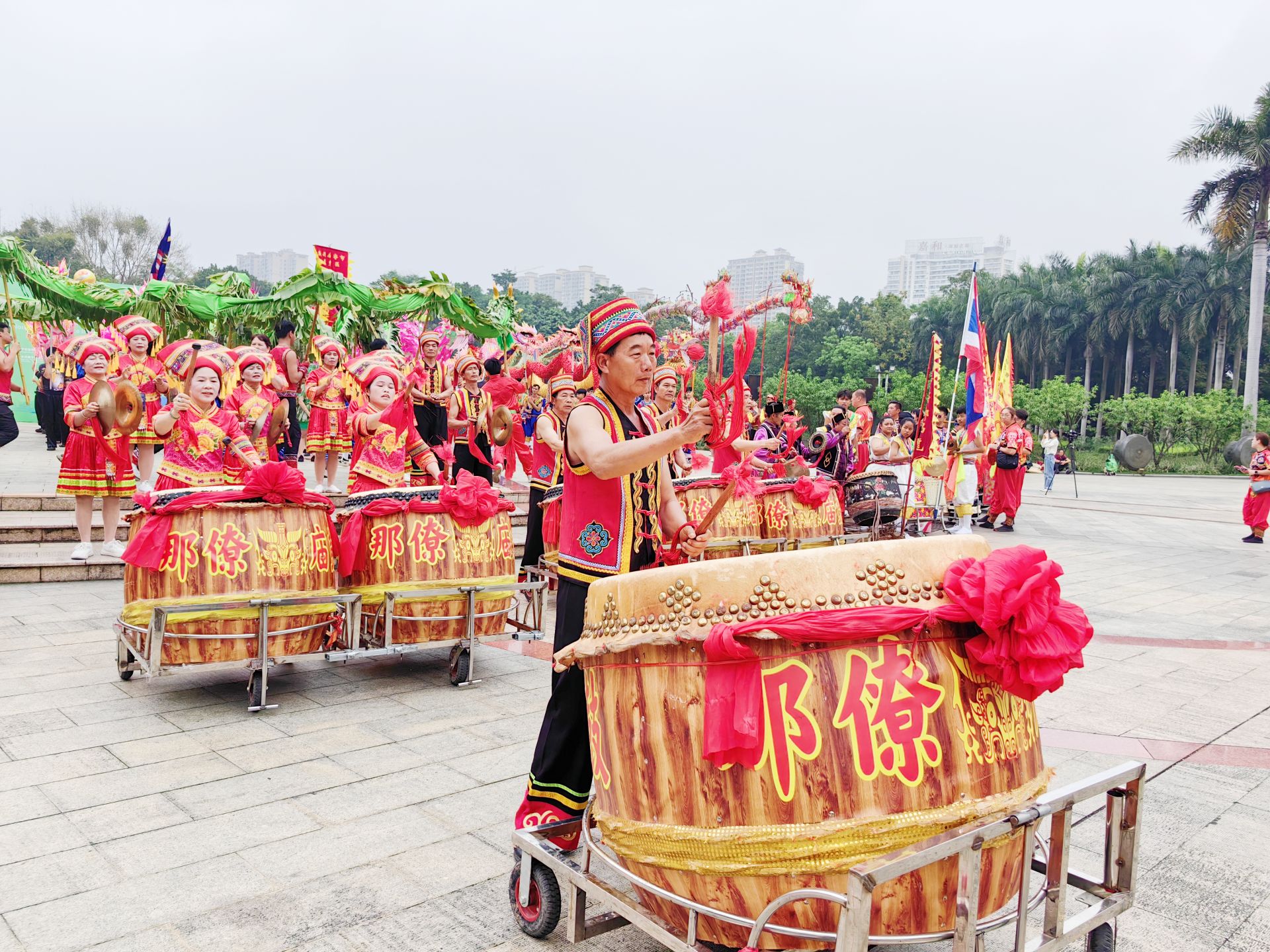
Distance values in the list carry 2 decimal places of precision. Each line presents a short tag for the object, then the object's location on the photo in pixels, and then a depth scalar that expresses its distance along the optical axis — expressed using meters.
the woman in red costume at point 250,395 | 6.75
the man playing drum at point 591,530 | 2.78
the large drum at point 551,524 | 6.97
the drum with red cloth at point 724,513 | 7.52
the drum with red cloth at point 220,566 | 4.44
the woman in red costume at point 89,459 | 7.52
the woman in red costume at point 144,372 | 9.20
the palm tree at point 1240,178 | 31.66
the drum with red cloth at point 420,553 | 5.07
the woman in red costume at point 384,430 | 6.45
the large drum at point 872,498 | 10.25
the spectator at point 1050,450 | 23.53
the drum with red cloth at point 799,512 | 8.55
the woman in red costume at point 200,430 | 5.88
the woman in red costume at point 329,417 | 12.08
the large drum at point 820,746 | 1.95
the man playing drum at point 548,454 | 7.11
